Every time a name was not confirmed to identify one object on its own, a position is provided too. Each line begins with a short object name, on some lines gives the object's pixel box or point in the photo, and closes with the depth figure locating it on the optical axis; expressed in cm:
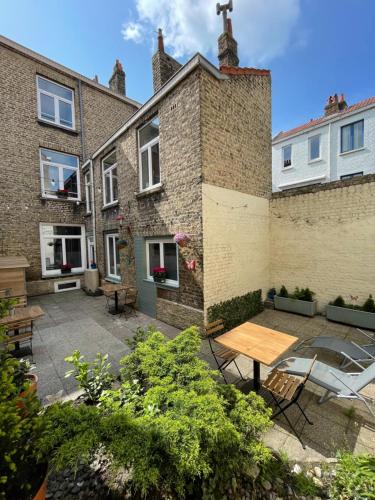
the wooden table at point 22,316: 439
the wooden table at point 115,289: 718
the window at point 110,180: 950
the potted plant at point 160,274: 651
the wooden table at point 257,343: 311
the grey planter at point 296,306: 668
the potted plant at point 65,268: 1090
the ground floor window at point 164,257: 637
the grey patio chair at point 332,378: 283
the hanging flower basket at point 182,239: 547
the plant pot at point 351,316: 566
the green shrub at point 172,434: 159
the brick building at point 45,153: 938
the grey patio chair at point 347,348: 394
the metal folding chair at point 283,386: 276
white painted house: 1157
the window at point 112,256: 944
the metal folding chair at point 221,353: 373
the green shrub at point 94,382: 265
